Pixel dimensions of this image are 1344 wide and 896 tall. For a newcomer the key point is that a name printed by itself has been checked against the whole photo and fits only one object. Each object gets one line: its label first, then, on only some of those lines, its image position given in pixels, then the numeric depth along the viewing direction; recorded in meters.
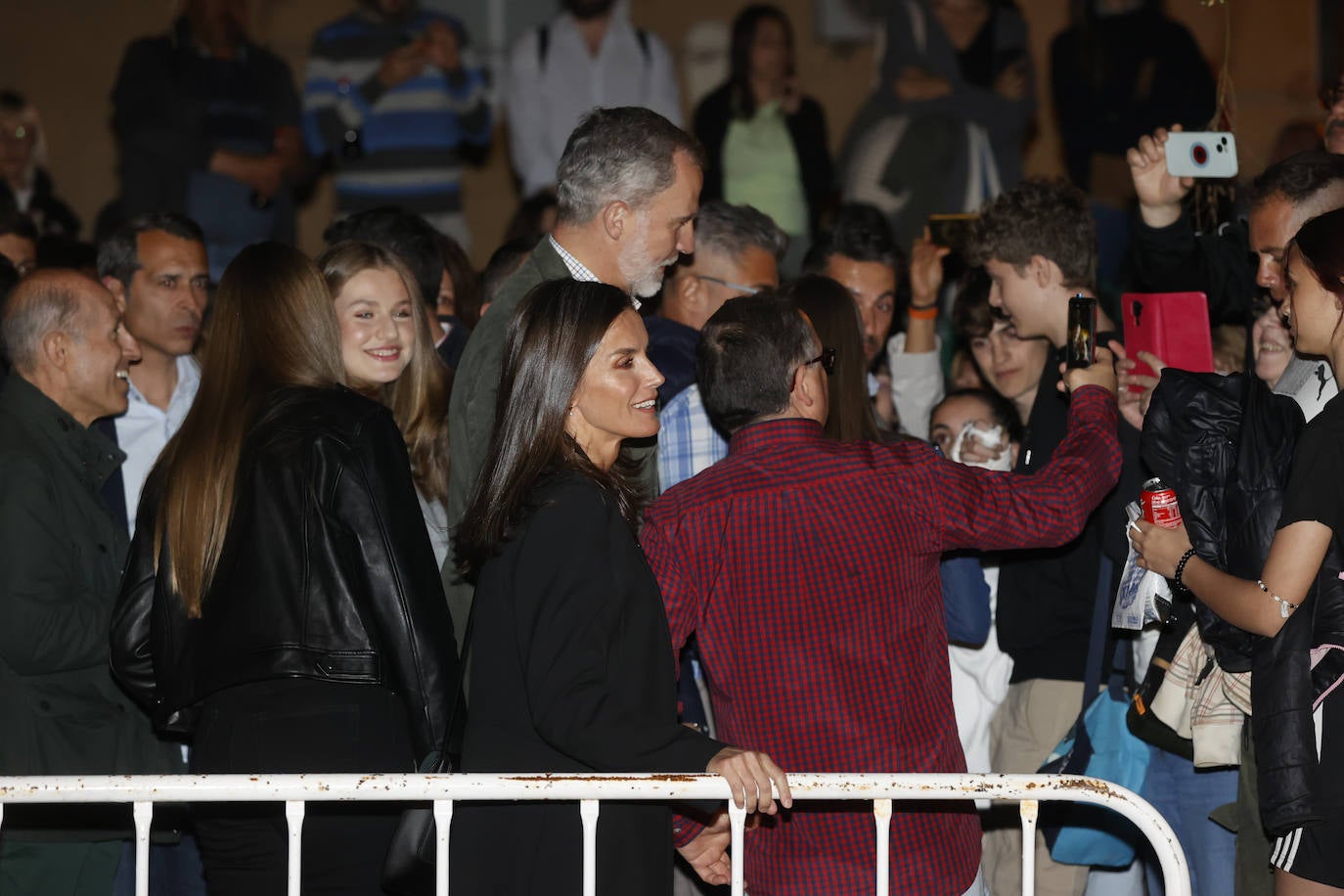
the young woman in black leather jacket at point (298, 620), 5.95
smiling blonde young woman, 7.59
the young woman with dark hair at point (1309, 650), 5.49
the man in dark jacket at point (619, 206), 6.81
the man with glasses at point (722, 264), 8.87
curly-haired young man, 7.41
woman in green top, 14.69
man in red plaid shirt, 5.70
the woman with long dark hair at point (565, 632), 4.84
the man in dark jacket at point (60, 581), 6.85
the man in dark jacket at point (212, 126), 14.54
